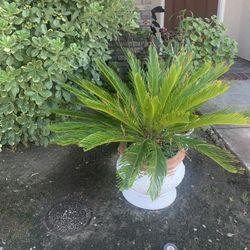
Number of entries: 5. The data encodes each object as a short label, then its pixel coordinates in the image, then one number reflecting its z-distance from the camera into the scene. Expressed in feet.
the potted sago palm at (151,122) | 6.31
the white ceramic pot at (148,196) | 6.98
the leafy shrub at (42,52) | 7.36
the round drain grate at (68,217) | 6.96
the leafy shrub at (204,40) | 11.32
